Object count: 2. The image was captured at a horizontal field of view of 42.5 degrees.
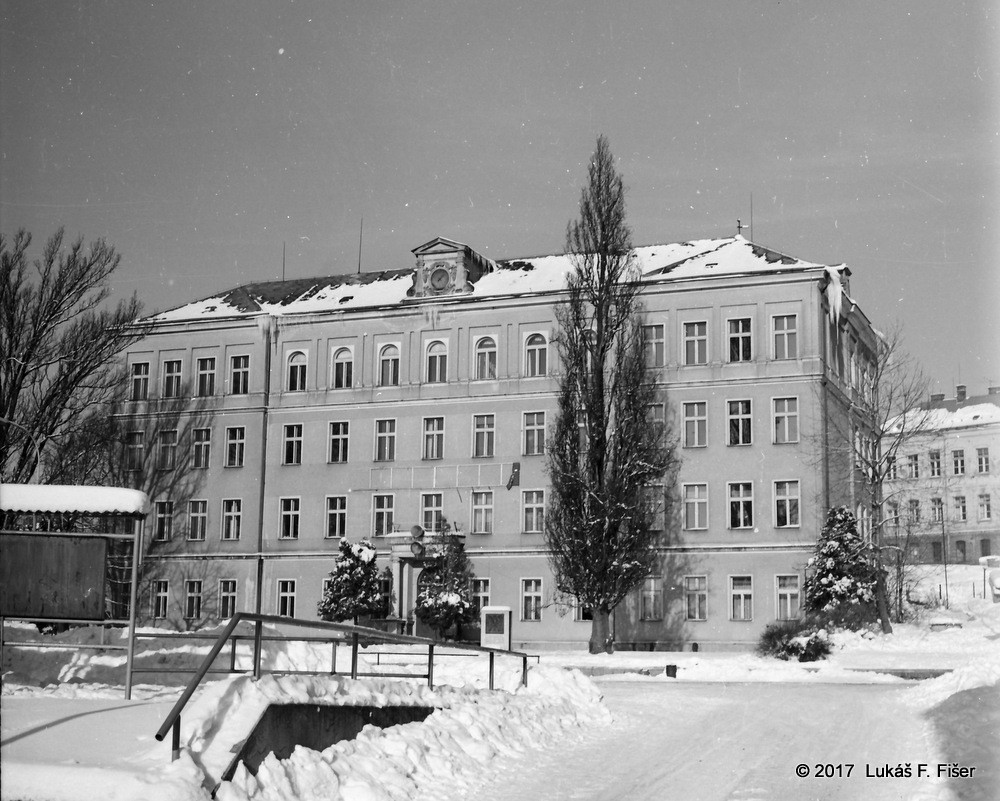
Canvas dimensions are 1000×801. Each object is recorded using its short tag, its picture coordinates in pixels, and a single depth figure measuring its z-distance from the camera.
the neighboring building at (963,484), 77.81
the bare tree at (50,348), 36.50
